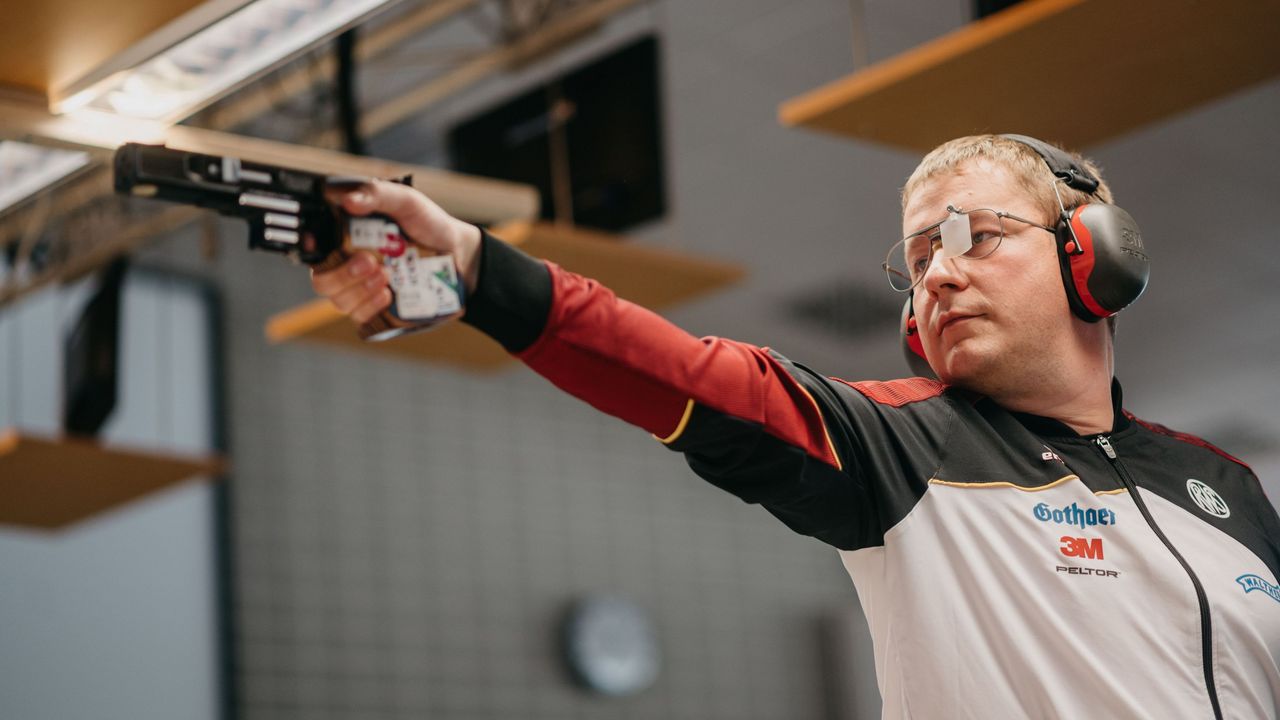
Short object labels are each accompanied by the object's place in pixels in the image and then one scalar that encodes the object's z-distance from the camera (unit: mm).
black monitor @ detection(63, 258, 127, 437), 5461
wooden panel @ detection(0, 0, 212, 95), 2684
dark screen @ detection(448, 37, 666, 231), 4750
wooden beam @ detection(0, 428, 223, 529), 5230
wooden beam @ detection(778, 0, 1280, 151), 3104
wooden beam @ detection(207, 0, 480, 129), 5598
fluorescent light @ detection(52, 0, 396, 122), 2920
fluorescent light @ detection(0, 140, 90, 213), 3428
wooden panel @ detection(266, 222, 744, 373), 4254
